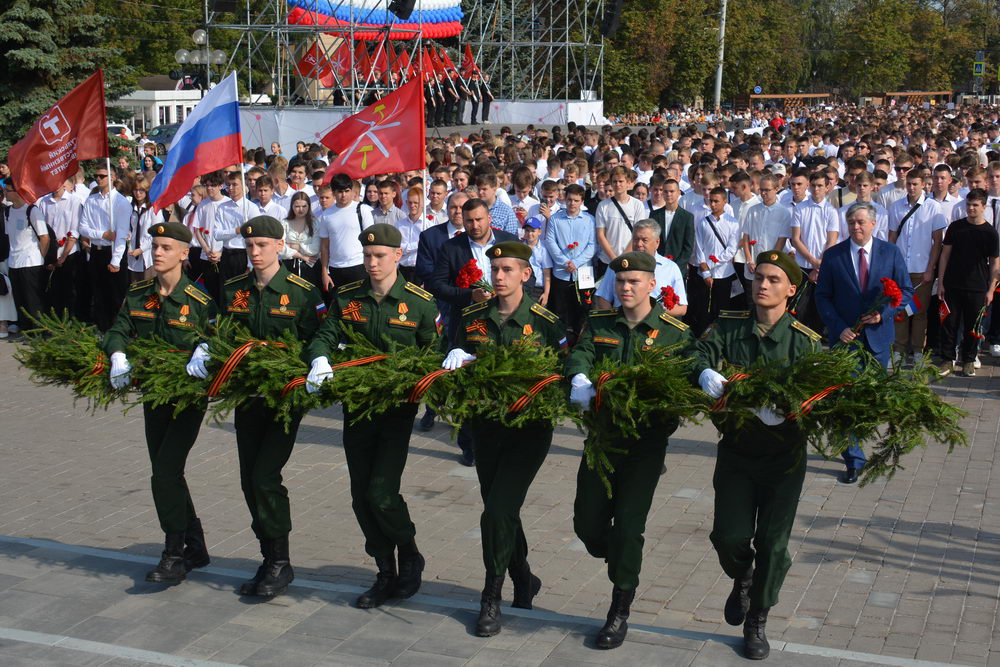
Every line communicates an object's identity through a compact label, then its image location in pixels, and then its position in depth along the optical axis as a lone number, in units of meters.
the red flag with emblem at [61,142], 10.63
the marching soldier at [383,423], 6.17
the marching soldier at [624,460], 5.73
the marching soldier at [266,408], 6.36
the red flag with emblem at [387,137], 10.19
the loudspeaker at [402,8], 28.06
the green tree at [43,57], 19.61
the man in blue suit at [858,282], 8.51
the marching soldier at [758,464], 5.52
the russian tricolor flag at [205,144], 9.44
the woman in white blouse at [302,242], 12.21
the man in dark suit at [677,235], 11.42
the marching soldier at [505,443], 5.87
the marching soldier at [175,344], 6.50
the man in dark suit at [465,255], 8.91
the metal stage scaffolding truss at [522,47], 45.22
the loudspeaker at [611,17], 37.97
